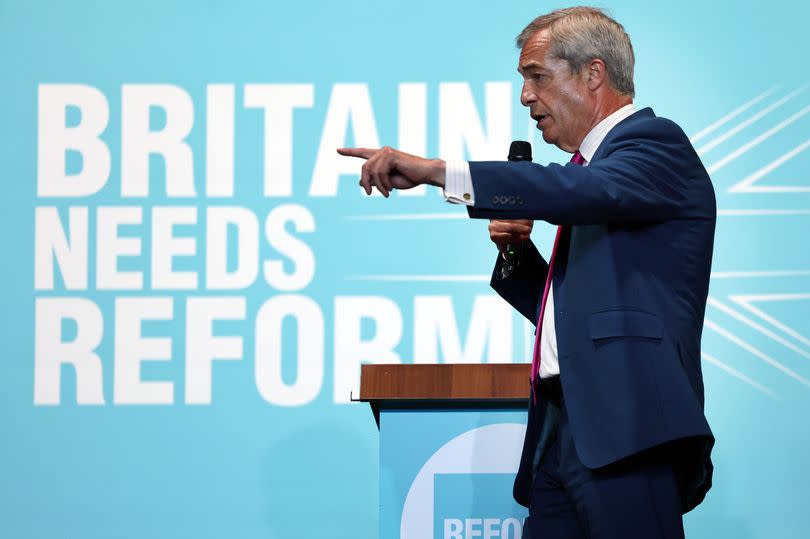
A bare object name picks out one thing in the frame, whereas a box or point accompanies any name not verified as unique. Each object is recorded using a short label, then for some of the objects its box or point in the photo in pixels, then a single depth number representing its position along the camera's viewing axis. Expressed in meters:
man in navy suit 8.62
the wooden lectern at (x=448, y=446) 9.43
